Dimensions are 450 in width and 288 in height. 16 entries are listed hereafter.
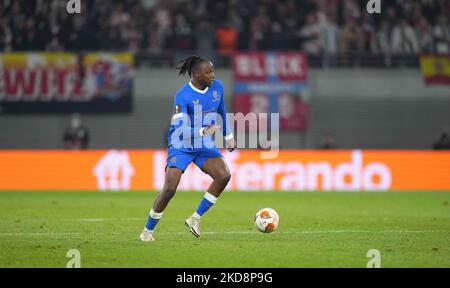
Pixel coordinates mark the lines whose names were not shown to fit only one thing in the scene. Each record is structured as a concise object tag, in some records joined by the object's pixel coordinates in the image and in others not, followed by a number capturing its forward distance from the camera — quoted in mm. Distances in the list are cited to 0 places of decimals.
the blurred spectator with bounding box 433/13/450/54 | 30578
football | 13398
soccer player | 12570
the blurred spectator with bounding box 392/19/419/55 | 30656
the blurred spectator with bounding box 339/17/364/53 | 30734
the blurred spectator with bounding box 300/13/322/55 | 30656
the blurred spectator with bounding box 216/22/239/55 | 30719
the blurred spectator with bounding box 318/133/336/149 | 29906
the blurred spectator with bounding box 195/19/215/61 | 30438
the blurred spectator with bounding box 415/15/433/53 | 30750
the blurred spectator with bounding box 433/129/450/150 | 29703
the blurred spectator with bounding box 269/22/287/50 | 30578
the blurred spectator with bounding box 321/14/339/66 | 30750
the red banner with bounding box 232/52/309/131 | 30750
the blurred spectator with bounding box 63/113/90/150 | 29578
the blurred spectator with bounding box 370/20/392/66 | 30797
